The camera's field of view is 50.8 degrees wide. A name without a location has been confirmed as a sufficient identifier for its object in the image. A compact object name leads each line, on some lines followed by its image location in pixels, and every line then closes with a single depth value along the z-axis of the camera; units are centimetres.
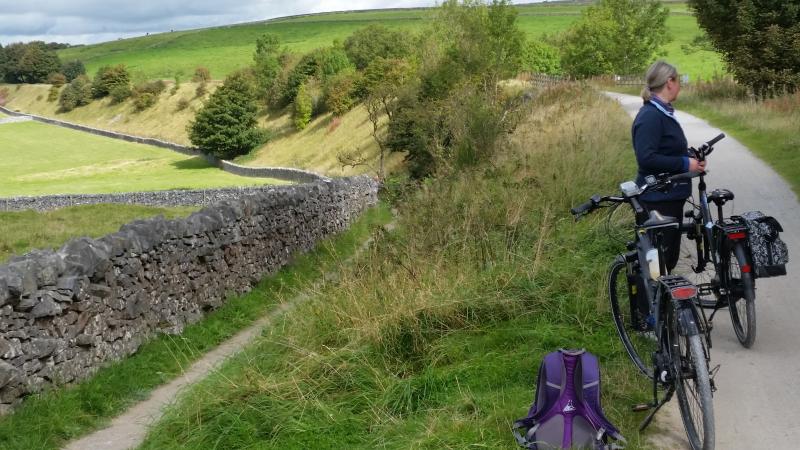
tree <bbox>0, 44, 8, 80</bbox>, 13000
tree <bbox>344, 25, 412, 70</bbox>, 7450
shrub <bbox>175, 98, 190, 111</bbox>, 8925
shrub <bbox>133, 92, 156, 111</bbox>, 9281
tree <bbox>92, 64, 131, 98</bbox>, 9988
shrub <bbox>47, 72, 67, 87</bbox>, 11334
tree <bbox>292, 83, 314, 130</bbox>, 6794
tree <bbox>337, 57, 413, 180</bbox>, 3969
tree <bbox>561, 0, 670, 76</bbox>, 6375
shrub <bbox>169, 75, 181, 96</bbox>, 9526
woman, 593
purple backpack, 465
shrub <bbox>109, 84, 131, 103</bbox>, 9681
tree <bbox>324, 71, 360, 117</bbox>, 6288
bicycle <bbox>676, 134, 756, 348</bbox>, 591
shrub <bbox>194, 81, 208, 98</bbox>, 9050
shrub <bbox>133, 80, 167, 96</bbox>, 9498
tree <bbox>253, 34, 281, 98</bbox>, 8212
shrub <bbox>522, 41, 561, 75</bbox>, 7550
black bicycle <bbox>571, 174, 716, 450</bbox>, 443
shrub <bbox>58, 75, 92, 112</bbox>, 10219
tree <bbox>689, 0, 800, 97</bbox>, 2856
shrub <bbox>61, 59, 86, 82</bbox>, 12212
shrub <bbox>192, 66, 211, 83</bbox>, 9756
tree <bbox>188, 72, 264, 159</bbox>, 6650
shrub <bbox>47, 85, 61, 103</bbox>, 10788
